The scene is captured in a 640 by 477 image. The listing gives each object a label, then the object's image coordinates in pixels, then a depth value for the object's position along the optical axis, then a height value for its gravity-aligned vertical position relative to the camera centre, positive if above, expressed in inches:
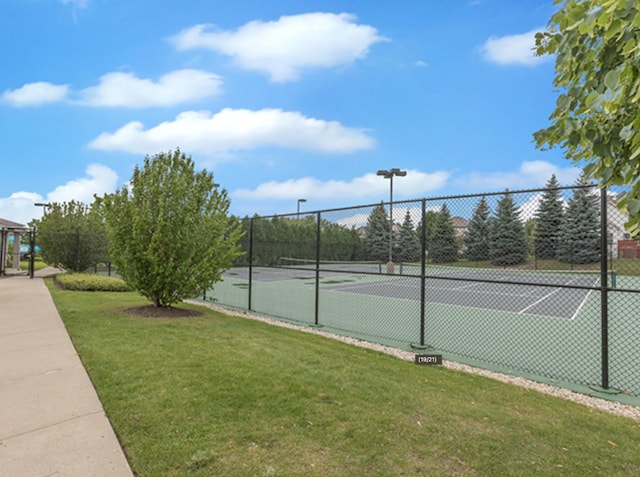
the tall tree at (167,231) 294.8 +9.7
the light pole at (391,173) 753.0 +152.5
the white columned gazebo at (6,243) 735.2 -5.0
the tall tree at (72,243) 655.0 -1.8
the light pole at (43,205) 915.5 +104.2
